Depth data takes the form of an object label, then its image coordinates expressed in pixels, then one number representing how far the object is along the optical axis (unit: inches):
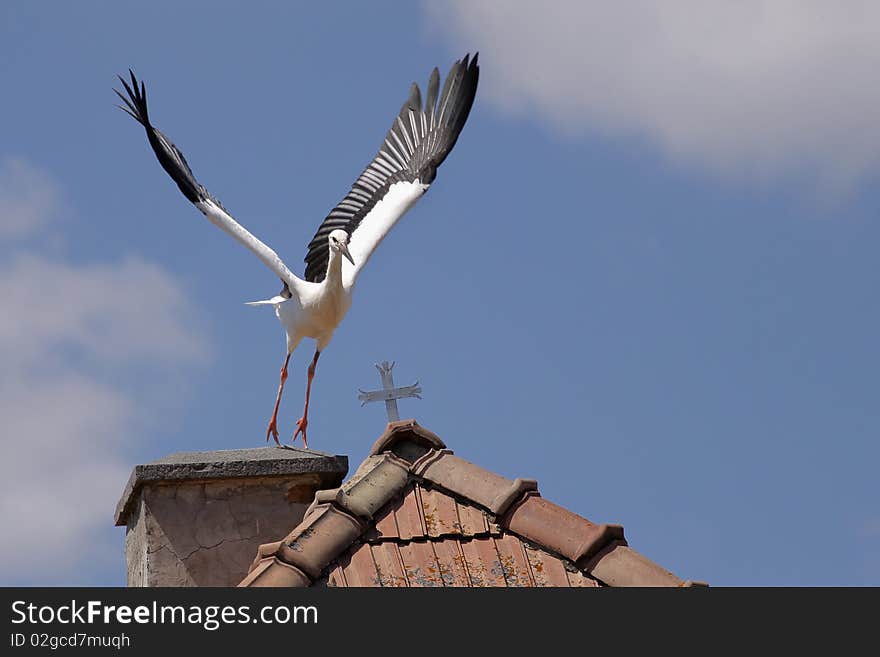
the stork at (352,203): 924.0
